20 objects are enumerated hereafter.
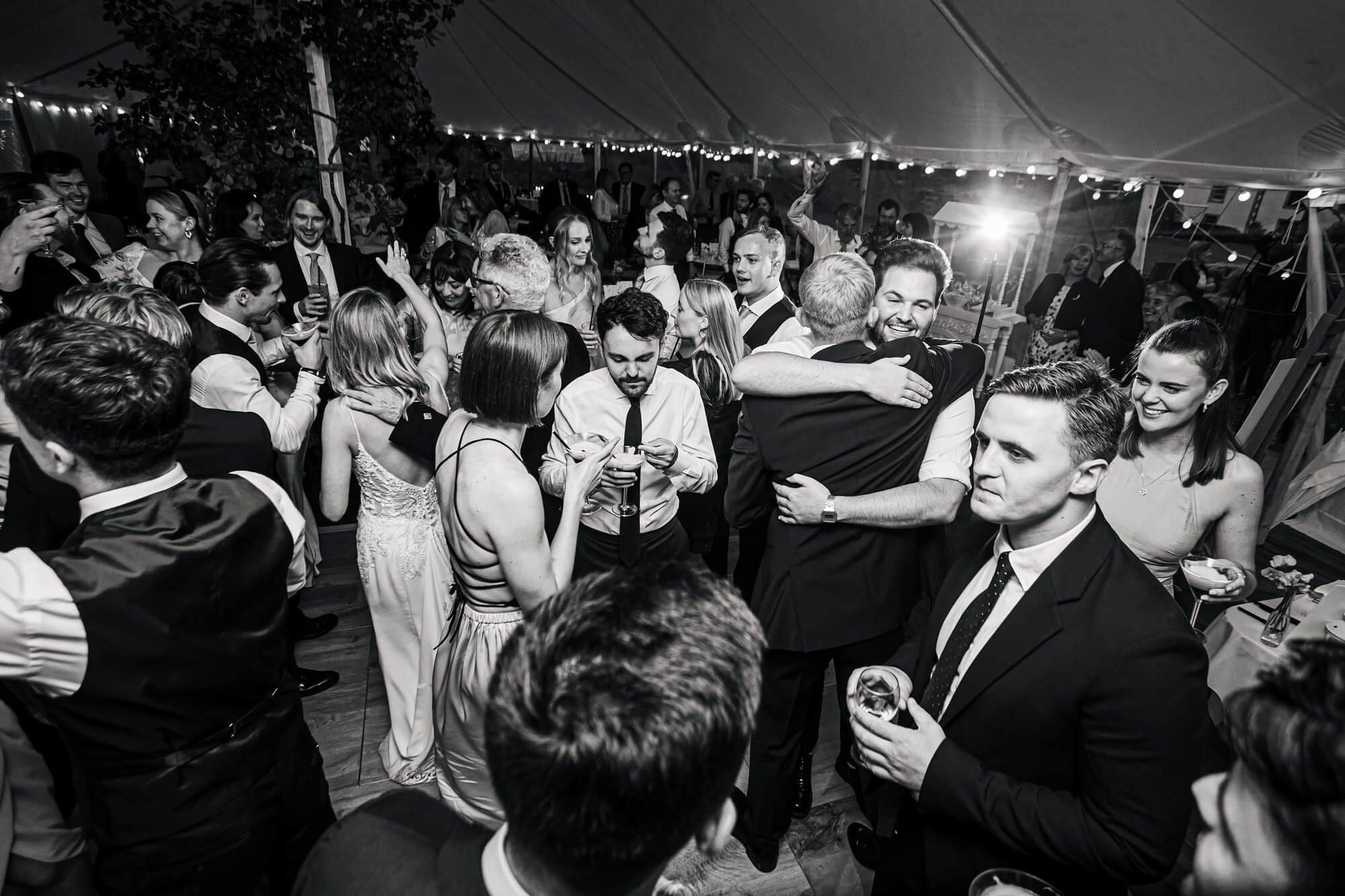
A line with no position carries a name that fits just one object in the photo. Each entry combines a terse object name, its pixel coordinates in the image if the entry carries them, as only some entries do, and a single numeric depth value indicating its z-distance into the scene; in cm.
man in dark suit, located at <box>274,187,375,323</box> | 385
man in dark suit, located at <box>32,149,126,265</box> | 353
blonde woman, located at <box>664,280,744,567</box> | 306
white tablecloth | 222
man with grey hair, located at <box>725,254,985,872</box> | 192
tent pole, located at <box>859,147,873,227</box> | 753
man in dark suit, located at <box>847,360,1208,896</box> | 113
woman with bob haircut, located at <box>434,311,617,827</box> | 166
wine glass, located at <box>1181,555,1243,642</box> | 198
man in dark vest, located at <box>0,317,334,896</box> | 112
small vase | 230
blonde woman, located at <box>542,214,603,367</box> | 381
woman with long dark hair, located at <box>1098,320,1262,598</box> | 208
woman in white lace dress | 228
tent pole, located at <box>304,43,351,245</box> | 393
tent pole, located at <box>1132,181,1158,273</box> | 530
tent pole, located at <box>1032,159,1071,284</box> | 547
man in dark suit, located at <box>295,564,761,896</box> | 64
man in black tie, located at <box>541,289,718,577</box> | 238
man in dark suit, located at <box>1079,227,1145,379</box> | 490
